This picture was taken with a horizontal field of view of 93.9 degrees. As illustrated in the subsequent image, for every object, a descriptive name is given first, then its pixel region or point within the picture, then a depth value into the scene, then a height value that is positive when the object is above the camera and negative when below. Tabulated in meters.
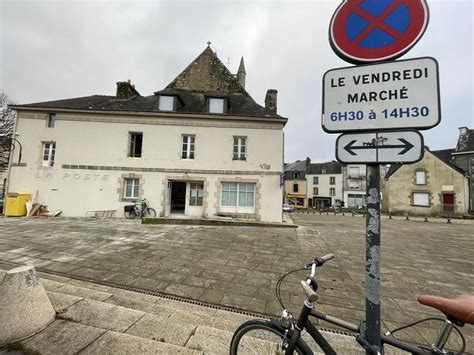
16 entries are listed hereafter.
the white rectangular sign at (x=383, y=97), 1.22 +0.60
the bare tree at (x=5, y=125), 23.17 +6.52
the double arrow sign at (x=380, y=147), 1.24 +0.30
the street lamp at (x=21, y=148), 12.26 +2.02
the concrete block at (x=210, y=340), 1.95 -1.39
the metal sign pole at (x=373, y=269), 1.32 -0.43
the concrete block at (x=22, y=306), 1.89 -1.10
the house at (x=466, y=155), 25.78 +5.56
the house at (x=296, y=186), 43.97 +1.74
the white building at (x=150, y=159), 12.20 +1.71
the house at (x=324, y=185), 42.22 +2.09
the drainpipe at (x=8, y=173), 12.13 +0.60
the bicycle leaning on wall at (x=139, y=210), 11.78 -1.12
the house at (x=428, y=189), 24.12 +1.18
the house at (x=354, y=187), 39.91 +1.74
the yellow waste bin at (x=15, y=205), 11.27 -1.04
